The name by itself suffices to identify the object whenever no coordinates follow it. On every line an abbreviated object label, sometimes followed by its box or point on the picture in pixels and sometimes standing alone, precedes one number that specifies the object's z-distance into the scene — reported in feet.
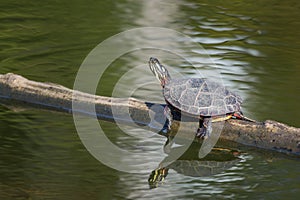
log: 31.71
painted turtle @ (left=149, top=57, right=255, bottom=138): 33.71
